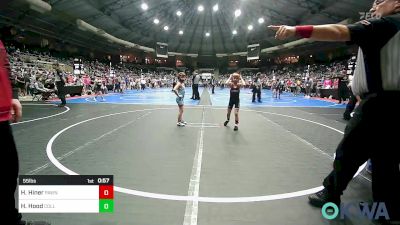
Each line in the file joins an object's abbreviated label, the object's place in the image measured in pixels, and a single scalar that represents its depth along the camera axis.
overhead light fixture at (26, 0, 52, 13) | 21.91
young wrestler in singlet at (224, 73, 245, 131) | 9.27
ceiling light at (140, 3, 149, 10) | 33.51
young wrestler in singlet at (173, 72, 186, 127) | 9.58
